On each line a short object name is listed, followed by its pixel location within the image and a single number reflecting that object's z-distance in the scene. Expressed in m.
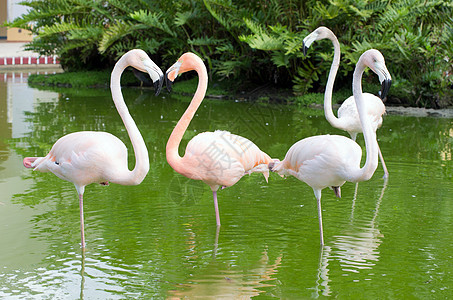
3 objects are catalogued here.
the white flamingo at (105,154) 8.34
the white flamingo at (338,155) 8.40
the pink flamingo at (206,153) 9.37
